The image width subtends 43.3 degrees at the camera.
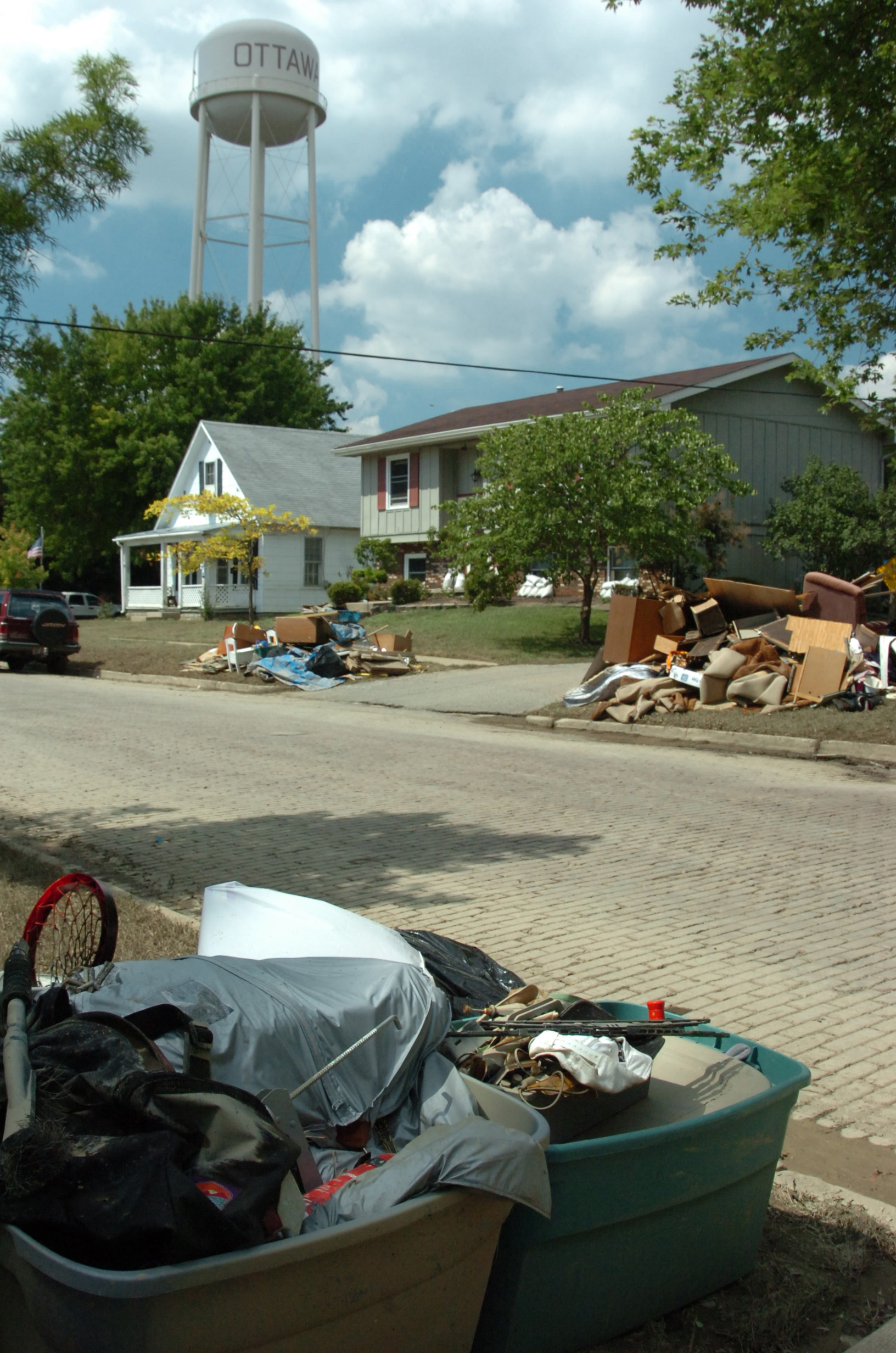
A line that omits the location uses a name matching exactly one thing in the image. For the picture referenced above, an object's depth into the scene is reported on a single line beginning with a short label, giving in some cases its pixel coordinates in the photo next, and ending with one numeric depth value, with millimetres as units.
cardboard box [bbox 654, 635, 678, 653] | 17641
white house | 40812
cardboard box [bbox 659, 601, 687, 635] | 18188
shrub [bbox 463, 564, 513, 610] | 25172
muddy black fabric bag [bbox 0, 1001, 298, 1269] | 2088
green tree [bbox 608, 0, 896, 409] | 13391
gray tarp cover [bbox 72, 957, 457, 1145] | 2766
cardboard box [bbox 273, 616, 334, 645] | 23516
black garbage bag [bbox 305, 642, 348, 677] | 22516
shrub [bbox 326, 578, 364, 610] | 35688
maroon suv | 25594
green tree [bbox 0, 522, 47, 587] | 41719
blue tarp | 21984
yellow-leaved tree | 32969
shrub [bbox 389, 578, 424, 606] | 34688
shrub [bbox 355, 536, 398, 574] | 37312
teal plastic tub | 2559
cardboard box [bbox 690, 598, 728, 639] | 17609
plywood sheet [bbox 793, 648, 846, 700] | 15594
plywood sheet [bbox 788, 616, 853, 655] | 15984
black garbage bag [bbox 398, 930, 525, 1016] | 3705
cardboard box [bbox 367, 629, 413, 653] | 23156
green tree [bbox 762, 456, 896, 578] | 29219
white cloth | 2760
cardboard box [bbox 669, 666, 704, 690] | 16375
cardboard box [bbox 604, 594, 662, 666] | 17875
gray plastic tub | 2053
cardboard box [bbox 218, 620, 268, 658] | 23562
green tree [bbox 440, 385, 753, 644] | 23250
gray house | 30734
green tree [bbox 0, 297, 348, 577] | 51625
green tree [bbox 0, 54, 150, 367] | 8523
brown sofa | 17125
